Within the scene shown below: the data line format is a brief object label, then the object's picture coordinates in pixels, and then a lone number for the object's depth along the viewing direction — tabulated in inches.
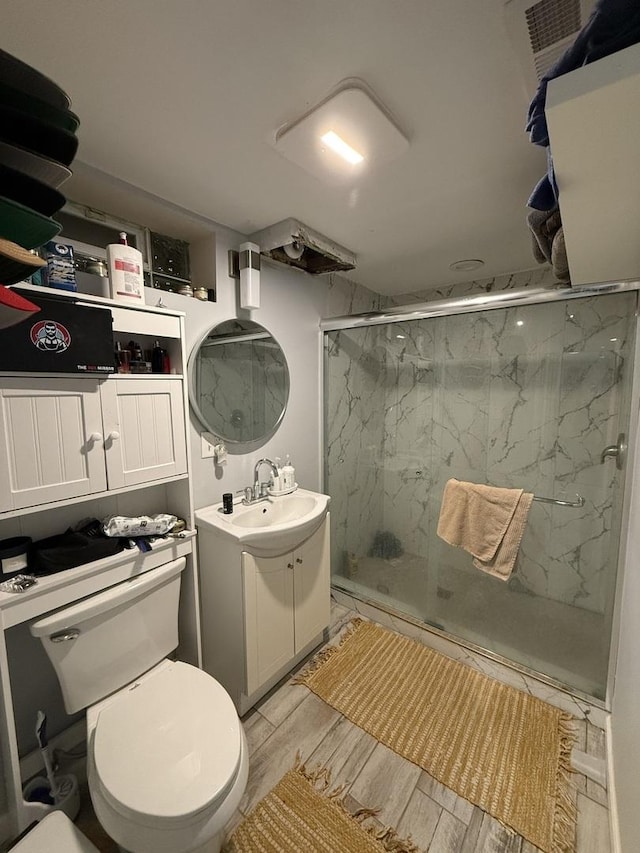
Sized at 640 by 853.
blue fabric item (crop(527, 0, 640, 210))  17.8
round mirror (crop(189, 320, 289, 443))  65.7
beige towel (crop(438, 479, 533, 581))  70.7
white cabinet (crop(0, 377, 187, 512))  38.7
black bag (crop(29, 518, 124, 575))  42.8
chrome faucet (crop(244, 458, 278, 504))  70.6
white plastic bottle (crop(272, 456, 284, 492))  75.2
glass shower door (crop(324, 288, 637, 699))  67.2
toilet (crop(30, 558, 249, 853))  34.3
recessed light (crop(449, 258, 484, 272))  84.6
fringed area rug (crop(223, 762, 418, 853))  43.3
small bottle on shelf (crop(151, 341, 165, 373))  55.0
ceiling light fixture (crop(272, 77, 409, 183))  36.6
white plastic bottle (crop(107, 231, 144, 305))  46.9
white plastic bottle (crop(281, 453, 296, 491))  76.1
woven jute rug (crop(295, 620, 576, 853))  47.5
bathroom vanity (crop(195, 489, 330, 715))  56.5
